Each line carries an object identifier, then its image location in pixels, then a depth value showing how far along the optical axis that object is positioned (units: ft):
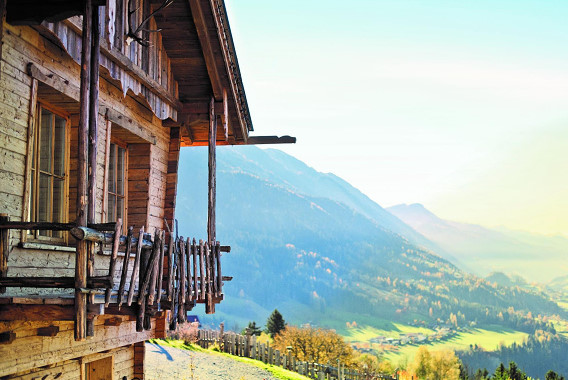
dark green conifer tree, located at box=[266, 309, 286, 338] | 162.11
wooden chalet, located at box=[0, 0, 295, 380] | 24.73
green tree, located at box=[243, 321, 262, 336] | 157.01
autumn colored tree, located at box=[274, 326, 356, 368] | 128.26
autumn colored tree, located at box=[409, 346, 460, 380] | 162.09
